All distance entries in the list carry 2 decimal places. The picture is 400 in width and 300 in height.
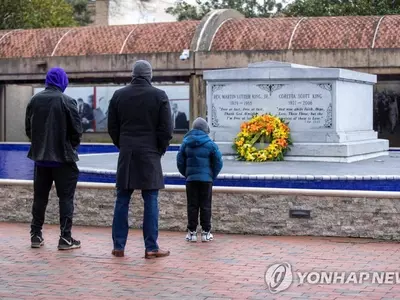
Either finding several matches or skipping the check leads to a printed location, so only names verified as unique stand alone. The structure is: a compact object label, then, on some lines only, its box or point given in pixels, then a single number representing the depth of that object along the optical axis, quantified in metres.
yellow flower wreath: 14.98
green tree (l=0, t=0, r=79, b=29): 40.56
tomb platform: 15.11
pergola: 27.92
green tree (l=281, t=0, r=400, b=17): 39.31
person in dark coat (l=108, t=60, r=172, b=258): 8.87
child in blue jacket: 10.34
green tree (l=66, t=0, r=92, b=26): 62.07
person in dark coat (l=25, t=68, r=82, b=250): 9.45
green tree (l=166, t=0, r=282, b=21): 53.13
